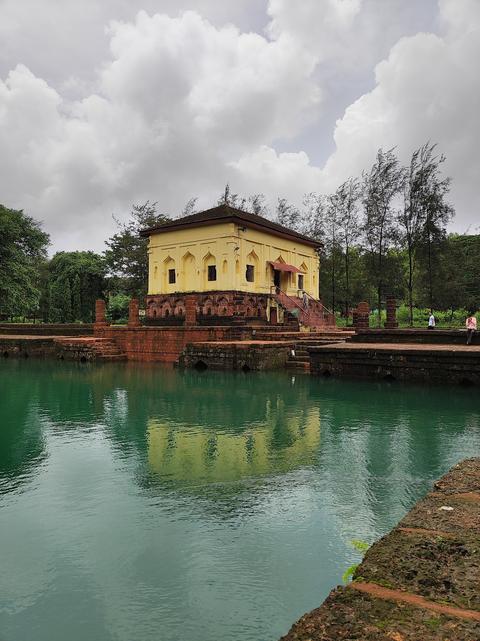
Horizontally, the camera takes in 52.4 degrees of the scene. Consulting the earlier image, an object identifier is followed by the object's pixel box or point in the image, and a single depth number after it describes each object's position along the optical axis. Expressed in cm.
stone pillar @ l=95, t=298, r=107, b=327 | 2409
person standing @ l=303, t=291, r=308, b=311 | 2536
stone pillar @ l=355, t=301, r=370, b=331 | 2143
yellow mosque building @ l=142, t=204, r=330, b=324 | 2466
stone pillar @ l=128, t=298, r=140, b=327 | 2311
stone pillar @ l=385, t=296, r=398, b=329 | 2188
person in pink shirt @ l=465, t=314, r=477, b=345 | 1404
